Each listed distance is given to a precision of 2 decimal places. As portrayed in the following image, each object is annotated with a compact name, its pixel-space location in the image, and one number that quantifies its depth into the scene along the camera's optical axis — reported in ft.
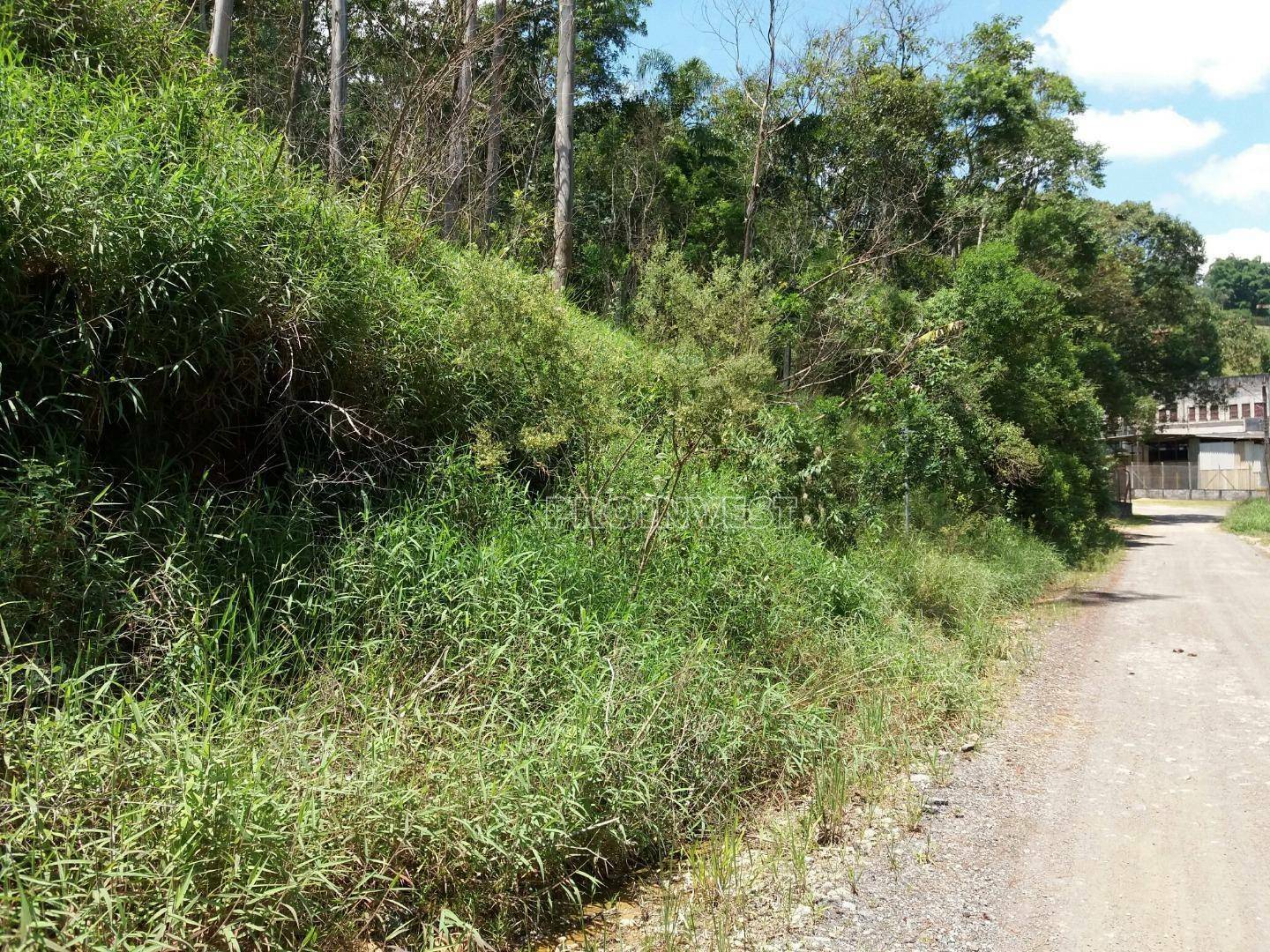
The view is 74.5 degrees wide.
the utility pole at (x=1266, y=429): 95.86
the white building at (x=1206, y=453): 137.28
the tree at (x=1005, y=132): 64.69
